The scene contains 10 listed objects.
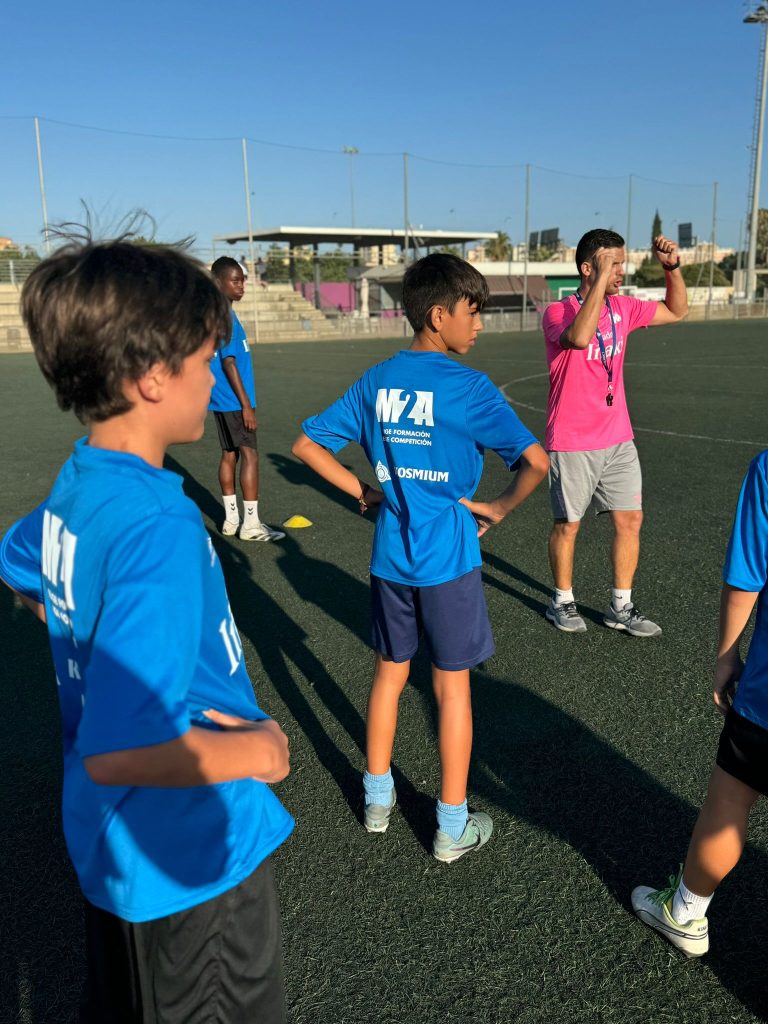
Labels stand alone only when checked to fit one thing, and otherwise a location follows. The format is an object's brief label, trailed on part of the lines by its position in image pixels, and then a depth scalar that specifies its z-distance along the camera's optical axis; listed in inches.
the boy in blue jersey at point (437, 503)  98.4
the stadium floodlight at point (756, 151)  1918.1
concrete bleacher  1315.2
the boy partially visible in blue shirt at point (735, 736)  72.6
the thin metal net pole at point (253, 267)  1385.0
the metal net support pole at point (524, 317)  1587.8
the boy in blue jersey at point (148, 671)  43.2
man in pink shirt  171.2
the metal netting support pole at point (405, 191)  1657.2
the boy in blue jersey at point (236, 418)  244.1
